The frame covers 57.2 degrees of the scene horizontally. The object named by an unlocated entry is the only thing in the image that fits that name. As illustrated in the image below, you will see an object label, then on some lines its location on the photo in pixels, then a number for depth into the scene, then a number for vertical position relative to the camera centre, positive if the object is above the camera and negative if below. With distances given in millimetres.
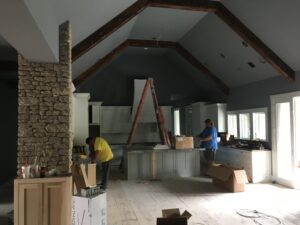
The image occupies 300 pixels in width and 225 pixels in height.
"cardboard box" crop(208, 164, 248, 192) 5707 -1177
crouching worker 5707 -631
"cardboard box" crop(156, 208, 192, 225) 2850 -1014
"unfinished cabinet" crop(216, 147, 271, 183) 6664 -1043
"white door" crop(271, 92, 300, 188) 6078 -364
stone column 3939 +189
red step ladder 7795 +150
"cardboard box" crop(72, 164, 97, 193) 4175 -831
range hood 9266 +507
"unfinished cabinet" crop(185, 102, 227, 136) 9070 +241
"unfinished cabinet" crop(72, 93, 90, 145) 7434 +179
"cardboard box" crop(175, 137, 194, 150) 7246 -535
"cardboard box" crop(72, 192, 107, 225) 3164 -1021
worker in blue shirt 7227 -488
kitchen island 7191 -1061
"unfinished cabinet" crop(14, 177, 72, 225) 3379 -960
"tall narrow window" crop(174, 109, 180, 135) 11086 +29
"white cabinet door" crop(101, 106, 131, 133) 9633 +152
